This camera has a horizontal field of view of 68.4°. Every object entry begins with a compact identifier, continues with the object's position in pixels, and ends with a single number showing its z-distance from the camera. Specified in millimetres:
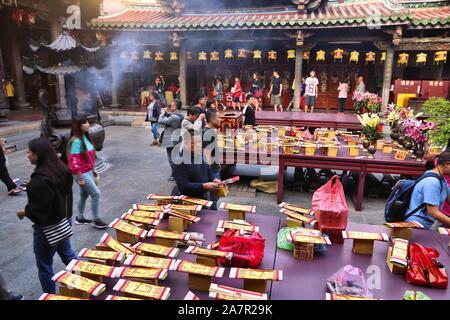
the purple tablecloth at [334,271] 2090
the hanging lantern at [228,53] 13797
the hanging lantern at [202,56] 13805
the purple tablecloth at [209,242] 2106
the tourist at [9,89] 13670
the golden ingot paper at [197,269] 2090
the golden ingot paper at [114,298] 1917
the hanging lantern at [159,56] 14172
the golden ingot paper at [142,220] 2822
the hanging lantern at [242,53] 13759
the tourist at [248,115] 8375
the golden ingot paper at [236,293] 1941
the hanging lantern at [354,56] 12886
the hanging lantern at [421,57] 11959
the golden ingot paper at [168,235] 2559
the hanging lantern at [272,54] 13798
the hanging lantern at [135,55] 14305
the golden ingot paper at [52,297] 1898
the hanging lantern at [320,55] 13312
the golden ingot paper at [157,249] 2377
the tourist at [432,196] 3164
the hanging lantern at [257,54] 13812
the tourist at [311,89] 13109
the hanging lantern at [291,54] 13016
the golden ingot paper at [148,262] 2197
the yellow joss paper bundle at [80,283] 1974
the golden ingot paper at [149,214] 2955
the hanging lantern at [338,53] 13016
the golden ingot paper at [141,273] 2074
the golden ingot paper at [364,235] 2557
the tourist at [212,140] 4455
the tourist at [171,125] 6266
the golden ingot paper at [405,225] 2814
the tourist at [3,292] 2451
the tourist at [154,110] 9734
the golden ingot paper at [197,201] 3248
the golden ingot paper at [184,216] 2885
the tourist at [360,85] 13145
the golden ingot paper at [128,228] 2625
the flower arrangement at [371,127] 6252
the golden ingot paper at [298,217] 2880
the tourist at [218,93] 15367
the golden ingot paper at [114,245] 2432
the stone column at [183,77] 13938
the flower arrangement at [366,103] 8395
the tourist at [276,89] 14055
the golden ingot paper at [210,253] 2258
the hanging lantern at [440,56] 11679
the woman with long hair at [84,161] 4609
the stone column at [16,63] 13885
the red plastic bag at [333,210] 2729
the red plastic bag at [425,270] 2148
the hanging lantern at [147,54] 14191
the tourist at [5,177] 5996
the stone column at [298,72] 12922
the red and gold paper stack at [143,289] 1931
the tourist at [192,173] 3520
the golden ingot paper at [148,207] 3117
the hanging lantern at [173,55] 13828
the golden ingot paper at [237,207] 3045
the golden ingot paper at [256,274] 2035
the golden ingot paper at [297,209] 3127
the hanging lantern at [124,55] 14738
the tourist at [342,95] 13328
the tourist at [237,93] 14693
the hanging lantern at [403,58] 12203
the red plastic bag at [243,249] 2322
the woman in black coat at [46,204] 2959
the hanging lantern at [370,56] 12789
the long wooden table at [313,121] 10141
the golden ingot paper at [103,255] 2280
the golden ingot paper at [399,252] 2270
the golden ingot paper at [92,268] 2109
